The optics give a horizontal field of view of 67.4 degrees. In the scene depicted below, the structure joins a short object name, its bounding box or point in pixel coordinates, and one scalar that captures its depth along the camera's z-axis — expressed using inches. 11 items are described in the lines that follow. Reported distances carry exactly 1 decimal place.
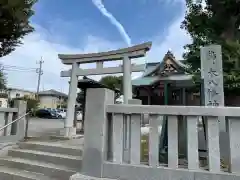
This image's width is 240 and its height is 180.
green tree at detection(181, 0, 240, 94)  175.1
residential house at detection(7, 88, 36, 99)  1345.3
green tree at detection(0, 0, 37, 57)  192.3
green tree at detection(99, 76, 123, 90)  904.5
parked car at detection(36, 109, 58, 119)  962.9
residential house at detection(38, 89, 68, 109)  1427.2
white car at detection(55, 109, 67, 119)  987.4
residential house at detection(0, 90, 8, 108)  1027.9
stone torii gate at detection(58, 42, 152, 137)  244.0
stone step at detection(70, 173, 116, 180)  100.3
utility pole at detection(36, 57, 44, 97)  1209.1
